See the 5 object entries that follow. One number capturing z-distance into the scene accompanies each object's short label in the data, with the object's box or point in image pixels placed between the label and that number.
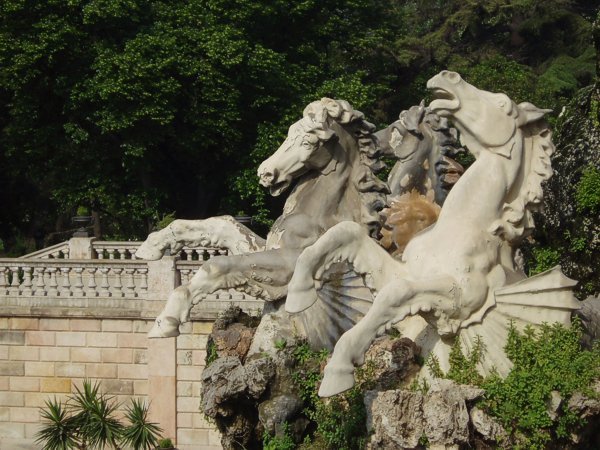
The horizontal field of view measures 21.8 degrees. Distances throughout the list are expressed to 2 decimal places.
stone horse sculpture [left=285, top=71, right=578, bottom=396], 9.19
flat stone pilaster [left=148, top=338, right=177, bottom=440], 22.39
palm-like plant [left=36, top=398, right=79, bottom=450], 18.56
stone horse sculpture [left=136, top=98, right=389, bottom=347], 10.57
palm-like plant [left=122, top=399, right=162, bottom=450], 18.69
